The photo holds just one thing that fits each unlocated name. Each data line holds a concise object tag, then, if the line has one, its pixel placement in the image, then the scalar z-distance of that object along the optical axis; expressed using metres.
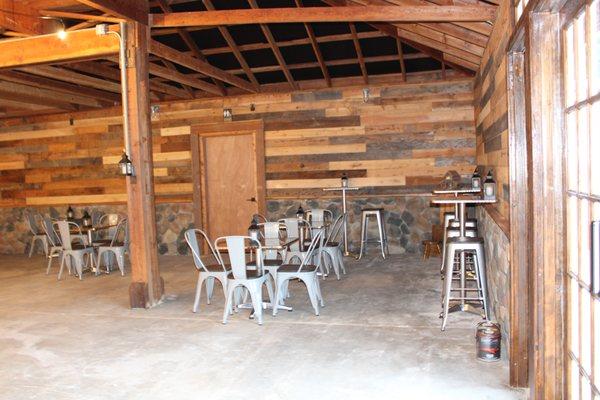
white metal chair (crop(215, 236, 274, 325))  4.78
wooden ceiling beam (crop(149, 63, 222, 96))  6.94
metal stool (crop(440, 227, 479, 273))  5.55
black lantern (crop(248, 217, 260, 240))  4.96
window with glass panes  2.01
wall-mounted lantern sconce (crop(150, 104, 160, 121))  9.41
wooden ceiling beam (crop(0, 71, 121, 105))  7.27
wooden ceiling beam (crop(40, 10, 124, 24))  5.26
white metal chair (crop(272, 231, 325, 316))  5.05
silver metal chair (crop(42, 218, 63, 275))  7.85
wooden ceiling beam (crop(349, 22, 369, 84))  6.91
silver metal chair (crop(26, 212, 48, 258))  9.54
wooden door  9.05
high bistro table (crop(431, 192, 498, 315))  4.43
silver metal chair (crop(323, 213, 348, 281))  6.62
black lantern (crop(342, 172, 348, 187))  8.25
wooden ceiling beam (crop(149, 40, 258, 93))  6.08
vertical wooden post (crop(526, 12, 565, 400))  2.45
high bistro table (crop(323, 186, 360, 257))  8.20
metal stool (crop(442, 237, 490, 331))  4.38
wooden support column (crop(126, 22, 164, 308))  5.53
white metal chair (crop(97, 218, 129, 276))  7.55
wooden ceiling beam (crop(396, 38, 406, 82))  7.16
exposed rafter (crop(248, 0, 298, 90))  6.81
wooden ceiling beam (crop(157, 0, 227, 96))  6.33
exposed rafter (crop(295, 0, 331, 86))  6.85
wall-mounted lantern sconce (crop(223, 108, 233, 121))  9.02
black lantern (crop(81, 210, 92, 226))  8.11
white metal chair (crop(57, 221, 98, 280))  7.17
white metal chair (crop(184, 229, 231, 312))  5.24
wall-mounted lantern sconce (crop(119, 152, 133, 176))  5.41
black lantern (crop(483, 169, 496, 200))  4.56
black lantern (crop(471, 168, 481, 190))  5.30
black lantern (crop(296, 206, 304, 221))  6.45
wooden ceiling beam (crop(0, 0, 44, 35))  5.47
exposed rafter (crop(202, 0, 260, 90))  6.48
